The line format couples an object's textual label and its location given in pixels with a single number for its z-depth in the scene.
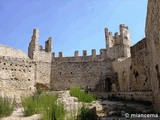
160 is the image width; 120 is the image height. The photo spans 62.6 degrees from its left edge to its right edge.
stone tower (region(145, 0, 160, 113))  4.60
